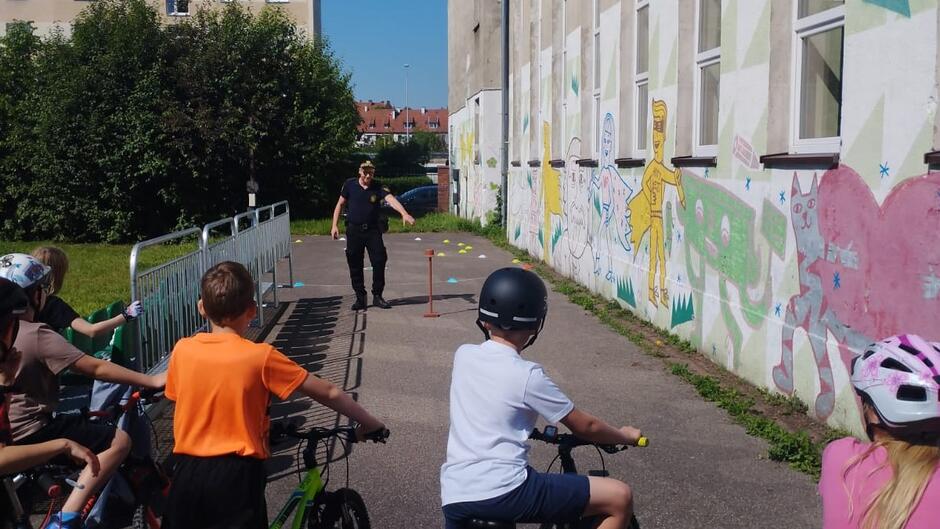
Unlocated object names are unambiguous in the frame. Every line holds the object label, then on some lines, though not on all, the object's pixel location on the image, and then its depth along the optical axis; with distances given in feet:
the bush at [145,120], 80.18
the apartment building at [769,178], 18.75
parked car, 129.92
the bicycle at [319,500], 12.02
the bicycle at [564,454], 10.48
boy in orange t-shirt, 11.23
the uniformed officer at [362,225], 40.11
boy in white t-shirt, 10.46
